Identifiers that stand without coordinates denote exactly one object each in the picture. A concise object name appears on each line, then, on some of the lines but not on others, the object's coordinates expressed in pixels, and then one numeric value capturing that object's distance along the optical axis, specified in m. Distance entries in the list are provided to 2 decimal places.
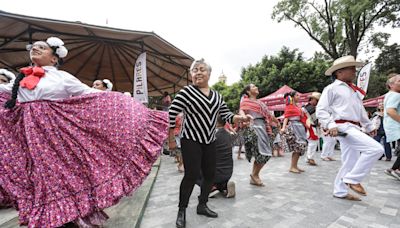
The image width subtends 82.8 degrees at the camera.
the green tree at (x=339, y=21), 19.34
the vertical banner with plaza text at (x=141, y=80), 5.40
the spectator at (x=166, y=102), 8.60
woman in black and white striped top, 2.26
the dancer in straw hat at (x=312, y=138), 5.87
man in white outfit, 2.90
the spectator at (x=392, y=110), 3.61
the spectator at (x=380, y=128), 6.45
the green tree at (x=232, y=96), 29.54
